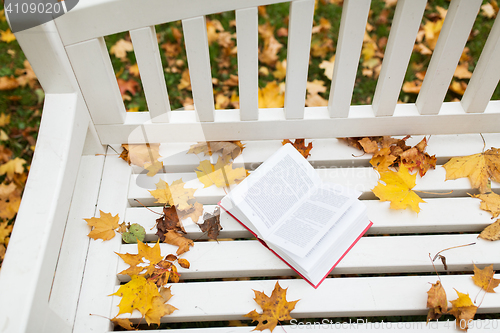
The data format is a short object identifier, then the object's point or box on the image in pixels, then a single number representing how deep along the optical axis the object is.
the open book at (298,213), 1.13
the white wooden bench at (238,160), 0.99
